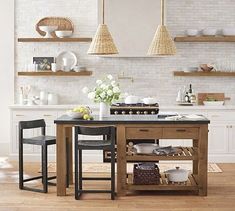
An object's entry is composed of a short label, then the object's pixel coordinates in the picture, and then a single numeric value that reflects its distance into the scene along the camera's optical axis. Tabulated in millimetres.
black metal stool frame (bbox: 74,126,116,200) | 6484
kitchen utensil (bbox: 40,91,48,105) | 9695
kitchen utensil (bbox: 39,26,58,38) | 9648
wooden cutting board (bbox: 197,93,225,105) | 9820
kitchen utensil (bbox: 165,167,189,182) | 6945
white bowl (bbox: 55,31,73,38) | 9601
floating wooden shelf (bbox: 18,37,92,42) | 9578
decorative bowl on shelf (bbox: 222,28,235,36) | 9625
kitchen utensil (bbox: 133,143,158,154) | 6871
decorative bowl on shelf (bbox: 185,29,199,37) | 9578
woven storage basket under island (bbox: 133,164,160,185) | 6883
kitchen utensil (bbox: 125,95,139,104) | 8469
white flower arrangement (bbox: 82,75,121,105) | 7090
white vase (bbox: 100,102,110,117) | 7203
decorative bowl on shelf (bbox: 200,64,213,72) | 9625
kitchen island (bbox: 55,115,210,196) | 6758
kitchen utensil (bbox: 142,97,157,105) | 8409
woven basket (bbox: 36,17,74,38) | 9789
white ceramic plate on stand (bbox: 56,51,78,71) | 9841
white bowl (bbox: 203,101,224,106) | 9523
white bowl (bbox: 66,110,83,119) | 7020
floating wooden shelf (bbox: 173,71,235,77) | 9602
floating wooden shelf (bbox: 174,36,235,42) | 9562
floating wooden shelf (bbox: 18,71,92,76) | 9609
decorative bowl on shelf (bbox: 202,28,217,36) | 9602
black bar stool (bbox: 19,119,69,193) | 6965
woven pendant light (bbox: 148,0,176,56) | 6818
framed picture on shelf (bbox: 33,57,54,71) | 9773
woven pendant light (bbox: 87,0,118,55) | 6770
